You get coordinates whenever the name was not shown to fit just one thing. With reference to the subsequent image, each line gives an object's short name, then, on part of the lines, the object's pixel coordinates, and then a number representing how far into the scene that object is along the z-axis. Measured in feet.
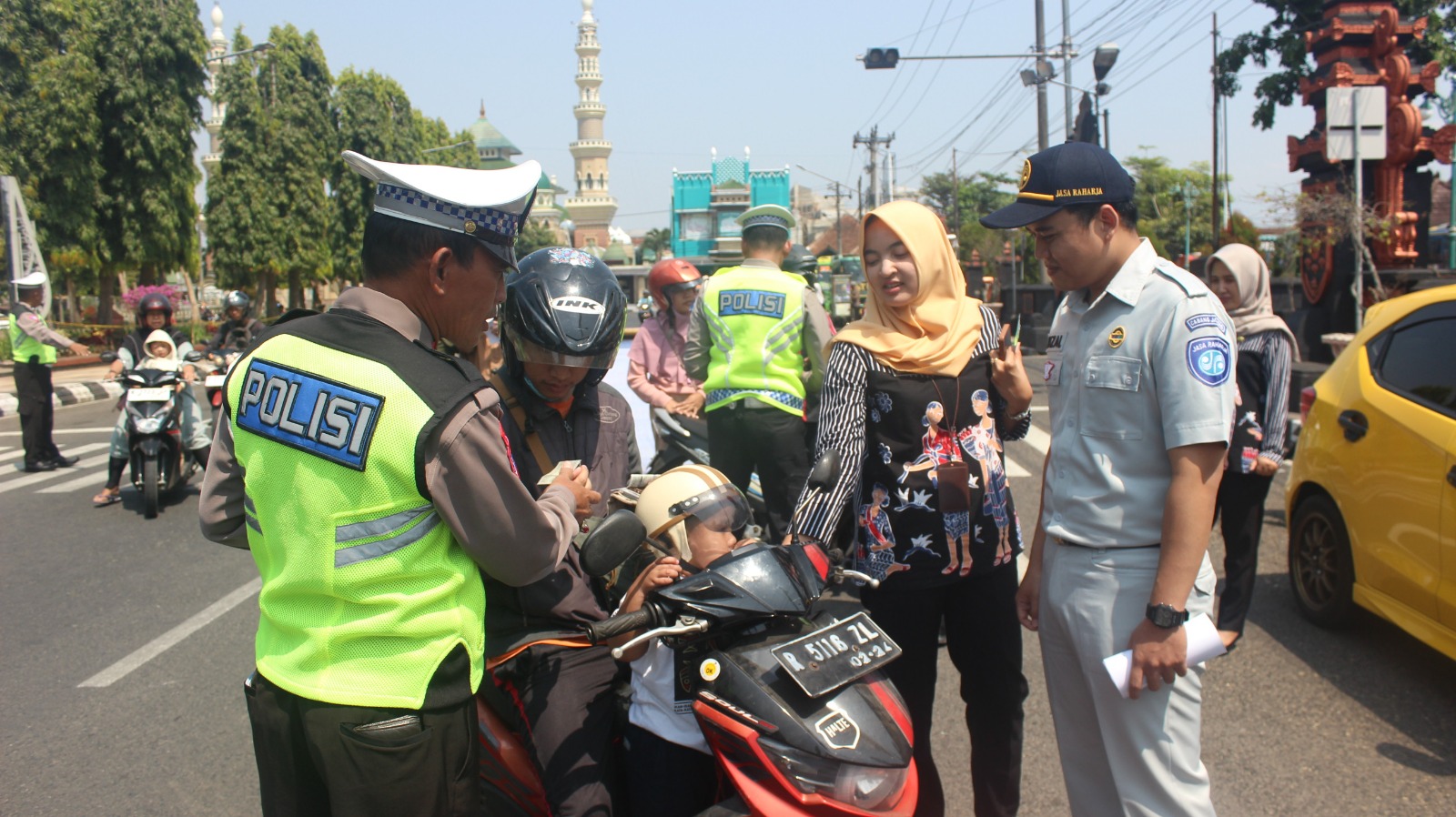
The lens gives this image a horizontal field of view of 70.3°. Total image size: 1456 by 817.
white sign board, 41.93
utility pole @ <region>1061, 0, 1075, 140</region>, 58.90
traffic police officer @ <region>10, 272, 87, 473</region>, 30.68
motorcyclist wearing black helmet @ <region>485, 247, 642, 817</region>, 7.54
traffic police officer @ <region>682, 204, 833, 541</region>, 15.96
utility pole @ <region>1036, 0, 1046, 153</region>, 58.90
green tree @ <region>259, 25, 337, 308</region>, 120.57
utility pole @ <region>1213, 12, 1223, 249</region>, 101.65
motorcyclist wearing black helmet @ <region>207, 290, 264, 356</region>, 34.30
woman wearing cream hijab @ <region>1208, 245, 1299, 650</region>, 14.05
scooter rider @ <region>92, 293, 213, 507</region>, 27.20
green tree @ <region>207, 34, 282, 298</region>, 117.80
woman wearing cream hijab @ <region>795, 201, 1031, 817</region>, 9.18
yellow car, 12.75
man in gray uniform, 7.20
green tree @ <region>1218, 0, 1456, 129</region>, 89.56
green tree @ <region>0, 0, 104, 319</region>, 84.69
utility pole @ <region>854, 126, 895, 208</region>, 175.42
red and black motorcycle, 6.09
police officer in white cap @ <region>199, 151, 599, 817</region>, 5.65
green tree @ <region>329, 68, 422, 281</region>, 132.77
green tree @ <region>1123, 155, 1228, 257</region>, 152.05
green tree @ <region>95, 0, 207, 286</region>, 88.69
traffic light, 59.62
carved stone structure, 55.31
